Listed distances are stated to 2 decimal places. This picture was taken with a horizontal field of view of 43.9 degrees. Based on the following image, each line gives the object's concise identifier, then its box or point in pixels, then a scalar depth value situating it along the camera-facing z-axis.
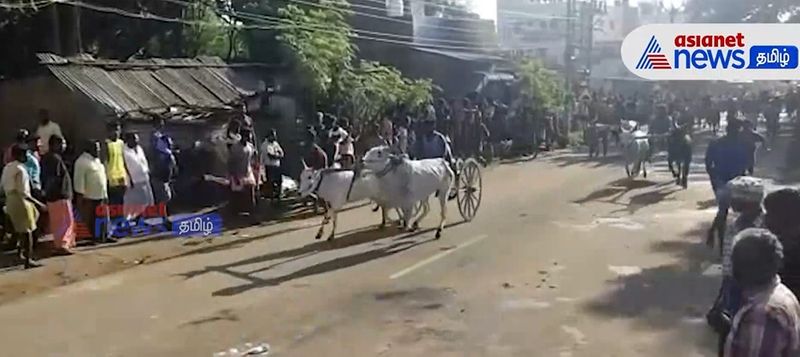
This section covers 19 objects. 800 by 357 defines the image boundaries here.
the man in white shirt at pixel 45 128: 13.95
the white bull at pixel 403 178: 13.68
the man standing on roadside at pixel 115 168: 13.70
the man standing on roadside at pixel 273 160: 16.95
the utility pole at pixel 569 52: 39.28
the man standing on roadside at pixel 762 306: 3.71
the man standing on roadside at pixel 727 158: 11.76
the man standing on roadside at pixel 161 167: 15.00
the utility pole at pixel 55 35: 17.99
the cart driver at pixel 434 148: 15.41
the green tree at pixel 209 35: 23.19
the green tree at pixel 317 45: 20.67
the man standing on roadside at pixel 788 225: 4.98
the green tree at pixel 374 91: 21.95
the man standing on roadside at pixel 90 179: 13.02
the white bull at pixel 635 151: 22.31
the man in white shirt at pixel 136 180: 14.00
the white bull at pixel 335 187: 13.27
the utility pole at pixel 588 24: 42.59
